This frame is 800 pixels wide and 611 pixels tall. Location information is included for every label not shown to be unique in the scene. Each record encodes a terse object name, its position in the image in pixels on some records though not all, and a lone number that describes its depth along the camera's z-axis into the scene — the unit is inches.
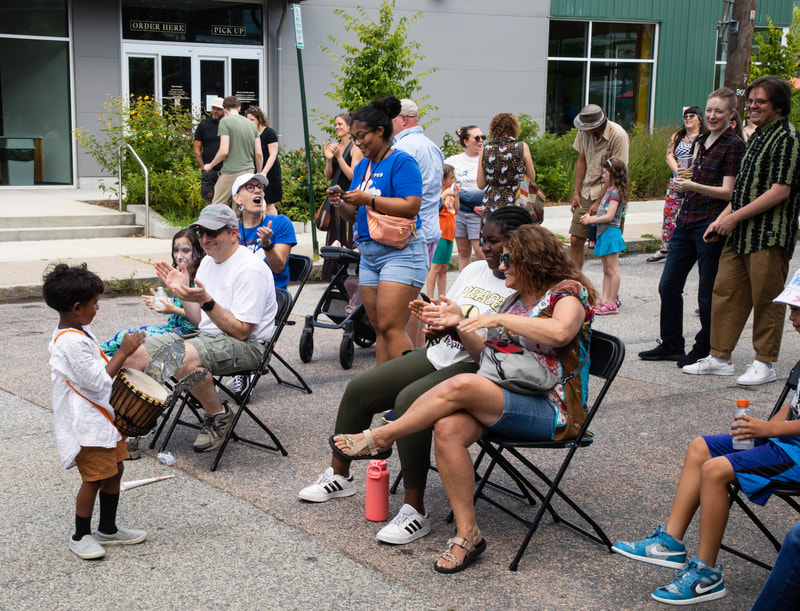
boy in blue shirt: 130.0
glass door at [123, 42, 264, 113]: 720.3
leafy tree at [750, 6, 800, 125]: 683.4
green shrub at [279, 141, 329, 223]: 583.2
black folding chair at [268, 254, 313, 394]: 231.1
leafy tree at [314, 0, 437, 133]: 550.0
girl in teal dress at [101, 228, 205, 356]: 210.4
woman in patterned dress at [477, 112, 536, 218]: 366.0
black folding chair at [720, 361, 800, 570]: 130.1
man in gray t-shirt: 480.7
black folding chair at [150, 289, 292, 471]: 189.8
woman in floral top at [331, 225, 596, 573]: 144.5
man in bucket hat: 354.3
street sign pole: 455.8
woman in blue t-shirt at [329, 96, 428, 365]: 216.2
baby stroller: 276.4
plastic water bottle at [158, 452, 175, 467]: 190.4
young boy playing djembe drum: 142.1
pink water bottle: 159.8
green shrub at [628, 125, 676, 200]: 735.7
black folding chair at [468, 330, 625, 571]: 147.2
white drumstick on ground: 176.8
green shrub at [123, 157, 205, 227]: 556.4
